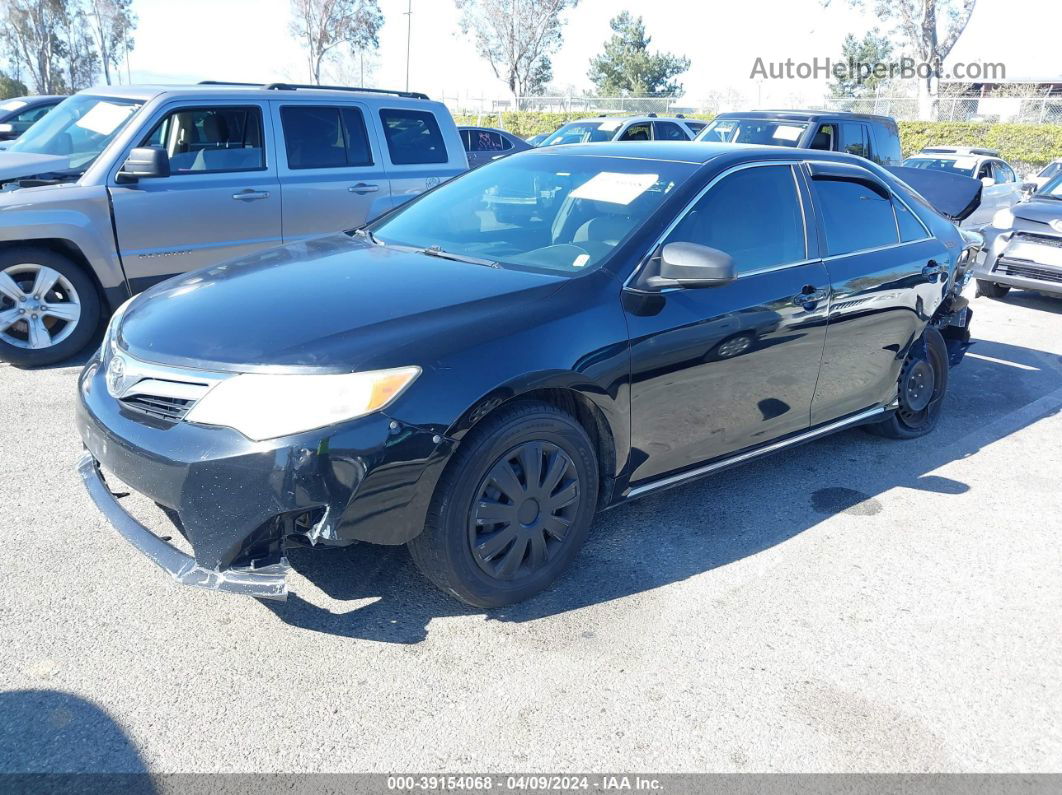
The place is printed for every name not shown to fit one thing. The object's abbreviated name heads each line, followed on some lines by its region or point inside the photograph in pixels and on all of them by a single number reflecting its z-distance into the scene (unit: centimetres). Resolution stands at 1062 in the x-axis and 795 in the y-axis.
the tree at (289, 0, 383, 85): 5231
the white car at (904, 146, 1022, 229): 1409
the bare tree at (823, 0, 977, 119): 3238
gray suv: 572
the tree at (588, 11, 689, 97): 5653
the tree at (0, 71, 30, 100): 3856
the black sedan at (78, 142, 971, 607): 261
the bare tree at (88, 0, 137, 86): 5447
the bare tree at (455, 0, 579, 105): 5322
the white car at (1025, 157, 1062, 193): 1584
